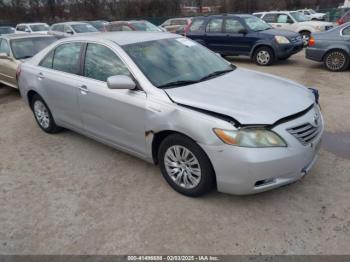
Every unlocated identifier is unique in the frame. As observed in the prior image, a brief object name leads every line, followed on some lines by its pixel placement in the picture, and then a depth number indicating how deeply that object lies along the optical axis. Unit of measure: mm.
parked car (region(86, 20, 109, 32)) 19812
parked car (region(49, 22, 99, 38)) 15430
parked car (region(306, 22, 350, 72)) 8602
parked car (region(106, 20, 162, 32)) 13984
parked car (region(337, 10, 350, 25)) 13991
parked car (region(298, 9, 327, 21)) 24656
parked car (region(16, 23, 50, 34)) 18212
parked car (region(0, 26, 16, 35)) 20825
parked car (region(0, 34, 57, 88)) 7484
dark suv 9945
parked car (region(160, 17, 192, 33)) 20261
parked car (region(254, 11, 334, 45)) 13898
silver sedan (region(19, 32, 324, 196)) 2768
